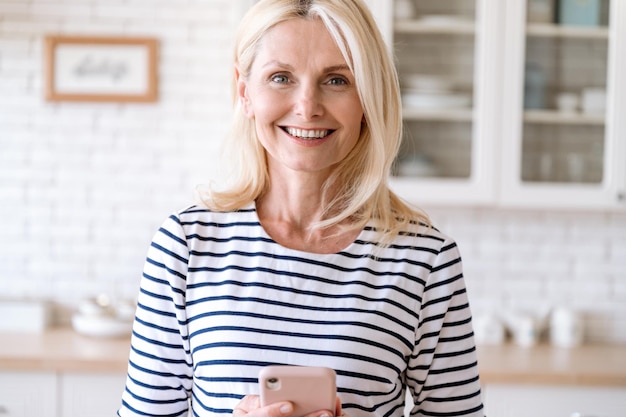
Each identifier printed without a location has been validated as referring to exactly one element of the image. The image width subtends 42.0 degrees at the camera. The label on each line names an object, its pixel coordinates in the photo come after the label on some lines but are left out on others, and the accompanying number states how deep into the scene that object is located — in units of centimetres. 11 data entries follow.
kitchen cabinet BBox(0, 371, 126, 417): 262
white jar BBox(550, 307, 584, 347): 306
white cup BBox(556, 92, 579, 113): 292
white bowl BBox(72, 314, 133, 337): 290
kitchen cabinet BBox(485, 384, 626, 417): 263
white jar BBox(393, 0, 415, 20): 284
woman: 134
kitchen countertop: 260
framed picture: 310
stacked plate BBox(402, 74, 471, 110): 289
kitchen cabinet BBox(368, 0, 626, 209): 285
